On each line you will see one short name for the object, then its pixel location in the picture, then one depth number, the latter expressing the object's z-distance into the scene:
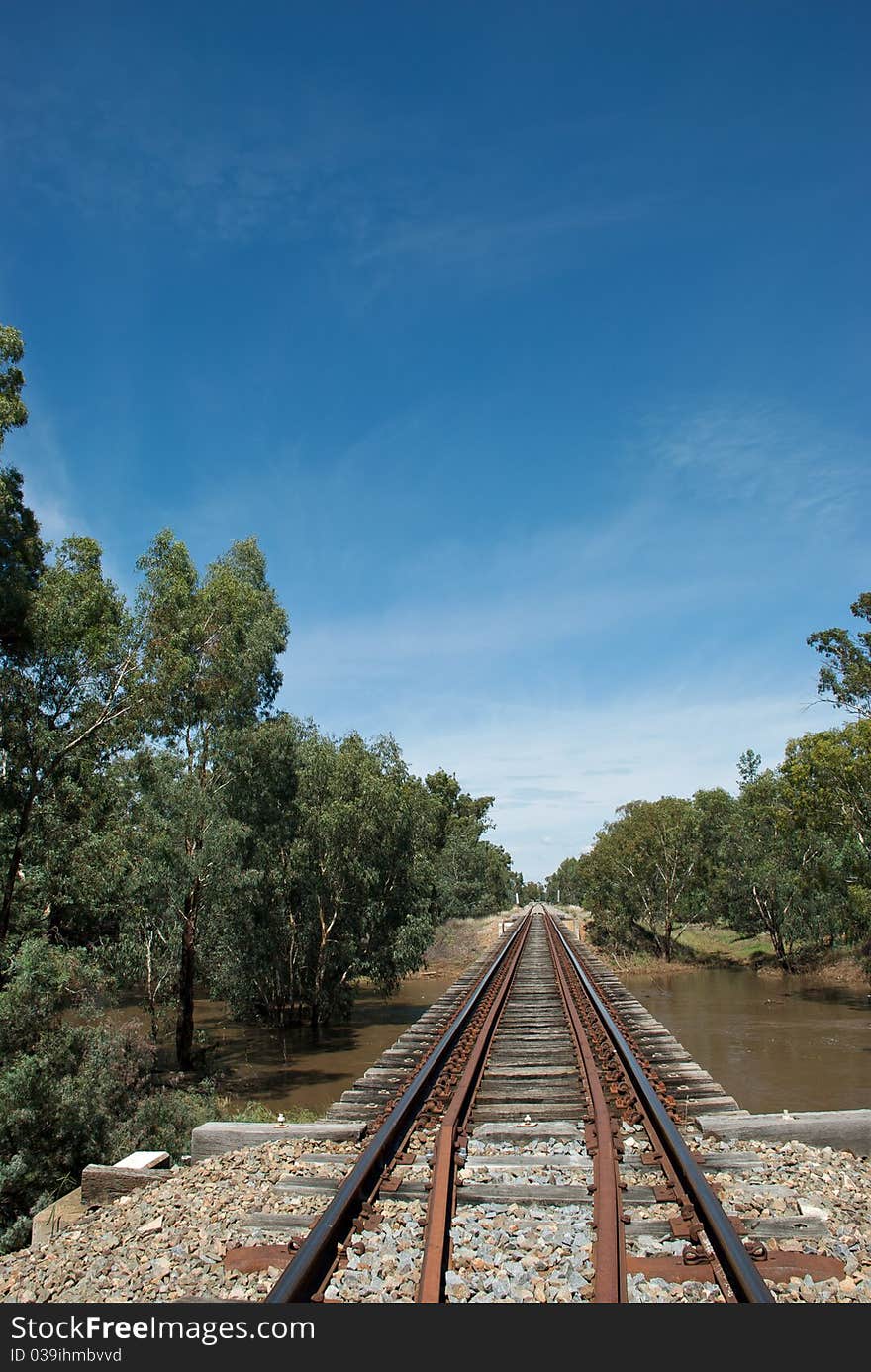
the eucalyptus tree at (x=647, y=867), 38.50
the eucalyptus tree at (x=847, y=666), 22.03
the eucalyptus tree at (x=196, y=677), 14.13
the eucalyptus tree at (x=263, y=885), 18.19
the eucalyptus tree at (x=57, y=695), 12.26
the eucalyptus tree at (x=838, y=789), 20.31
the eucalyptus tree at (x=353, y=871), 20.67
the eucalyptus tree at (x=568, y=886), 156.10
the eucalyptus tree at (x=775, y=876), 31.25
